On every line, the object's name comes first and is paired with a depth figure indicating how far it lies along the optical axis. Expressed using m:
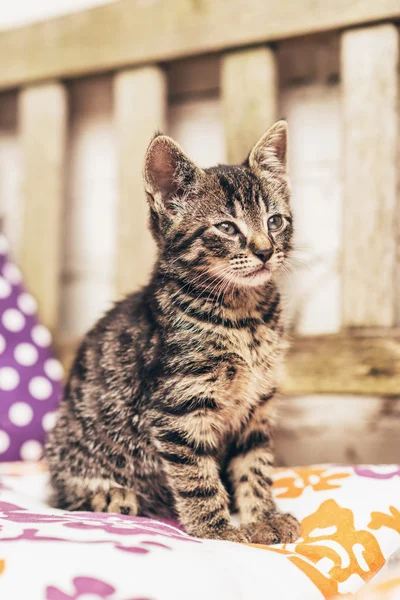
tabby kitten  0.97
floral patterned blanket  0.64
